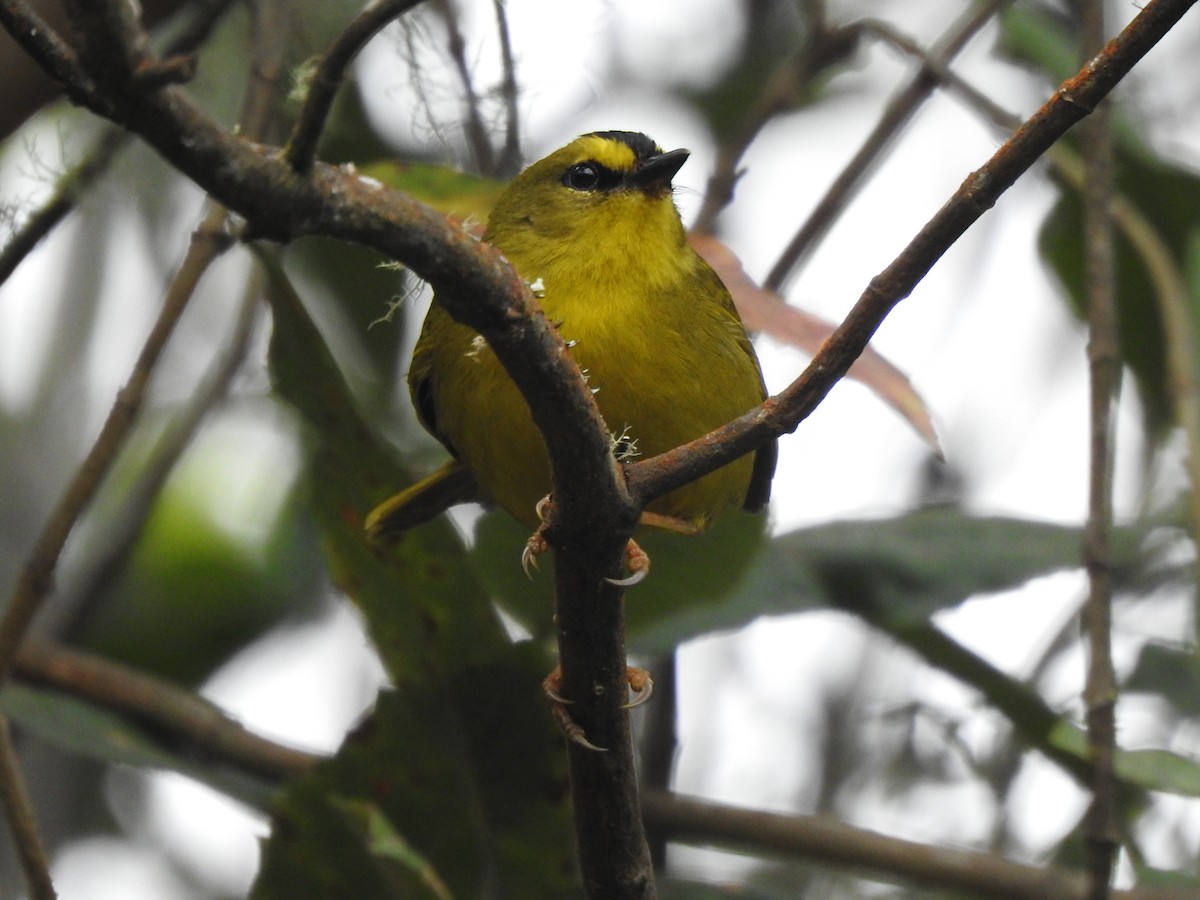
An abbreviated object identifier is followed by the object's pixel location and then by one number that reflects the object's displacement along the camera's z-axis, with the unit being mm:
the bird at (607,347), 5262
